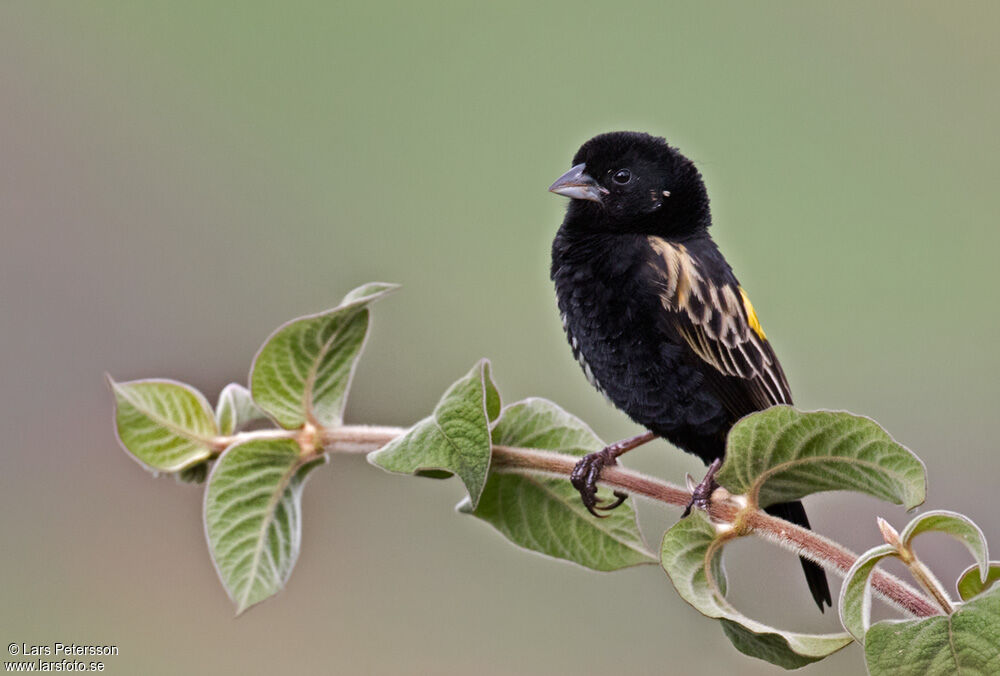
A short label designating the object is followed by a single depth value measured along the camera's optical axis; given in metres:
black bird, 4.43
